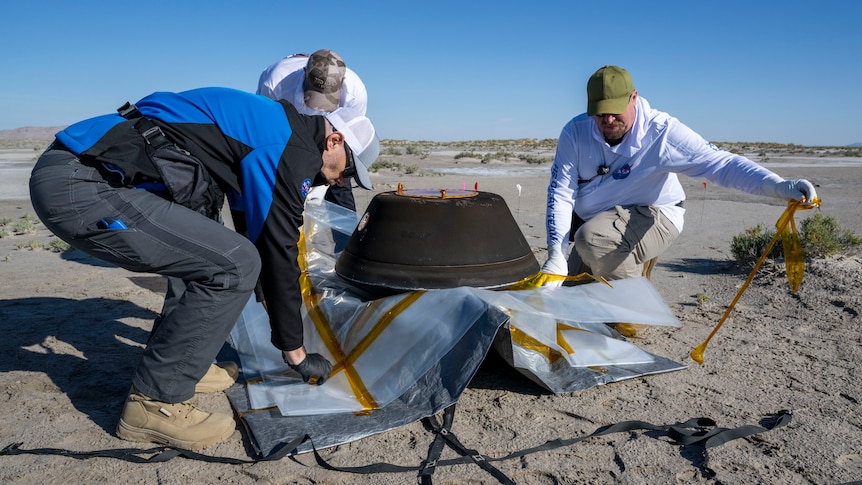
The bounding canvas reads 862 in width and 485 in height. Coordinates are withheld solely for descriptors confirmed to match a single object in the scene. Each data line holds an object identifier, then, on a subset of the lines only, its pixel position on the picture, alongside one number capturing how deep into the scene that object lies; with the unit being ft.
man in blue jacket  8.70
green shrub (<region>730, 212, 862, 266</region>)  19.93
